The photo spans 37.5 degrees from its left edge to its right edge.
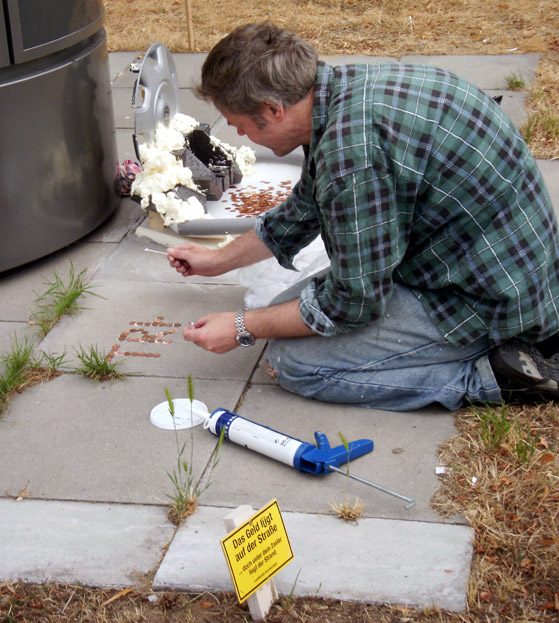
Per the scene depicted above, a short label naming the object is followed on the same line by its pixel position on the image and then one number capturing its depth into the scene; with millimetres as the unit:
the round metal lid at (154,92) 4156
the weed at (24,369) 2969
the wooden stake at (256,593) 1807
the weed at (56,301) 3484
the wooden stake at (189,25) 6976
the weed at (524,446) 2430
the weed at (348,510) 2277
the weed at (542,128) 5113
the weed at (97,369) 3051
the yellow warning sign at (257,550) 1788
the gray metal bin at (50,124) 3420
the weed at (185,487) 2312
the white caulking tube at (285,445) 2457
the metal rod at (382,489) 2305
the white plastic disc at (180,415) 2742
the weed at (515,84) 6105
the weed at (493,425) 2514
